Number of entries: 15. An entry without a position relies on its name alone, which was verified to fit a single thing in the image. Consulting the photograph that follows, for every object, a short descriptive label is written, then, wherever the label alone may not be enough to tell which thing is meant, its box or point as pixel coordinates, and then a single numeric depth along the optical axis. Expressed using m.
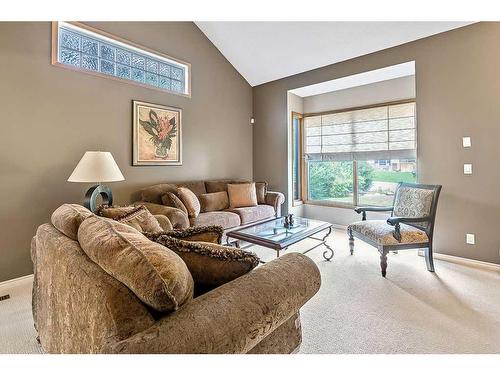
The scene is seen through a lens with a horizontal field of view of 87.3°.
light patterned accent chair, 2.78
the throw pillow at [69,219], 1.32
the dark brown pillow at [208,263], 1.10
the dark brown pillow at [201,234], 1.40
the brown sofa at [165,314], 0.77
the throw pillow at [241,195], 4.29
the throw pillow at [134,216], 1.81
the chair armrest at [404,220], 2.75
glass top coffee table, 2.58
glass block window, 3.03
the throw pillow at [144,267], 0.81
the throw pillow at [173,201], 3.32
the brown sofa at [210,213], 3.09
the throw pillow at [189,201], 3.46
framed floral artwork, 3.65
